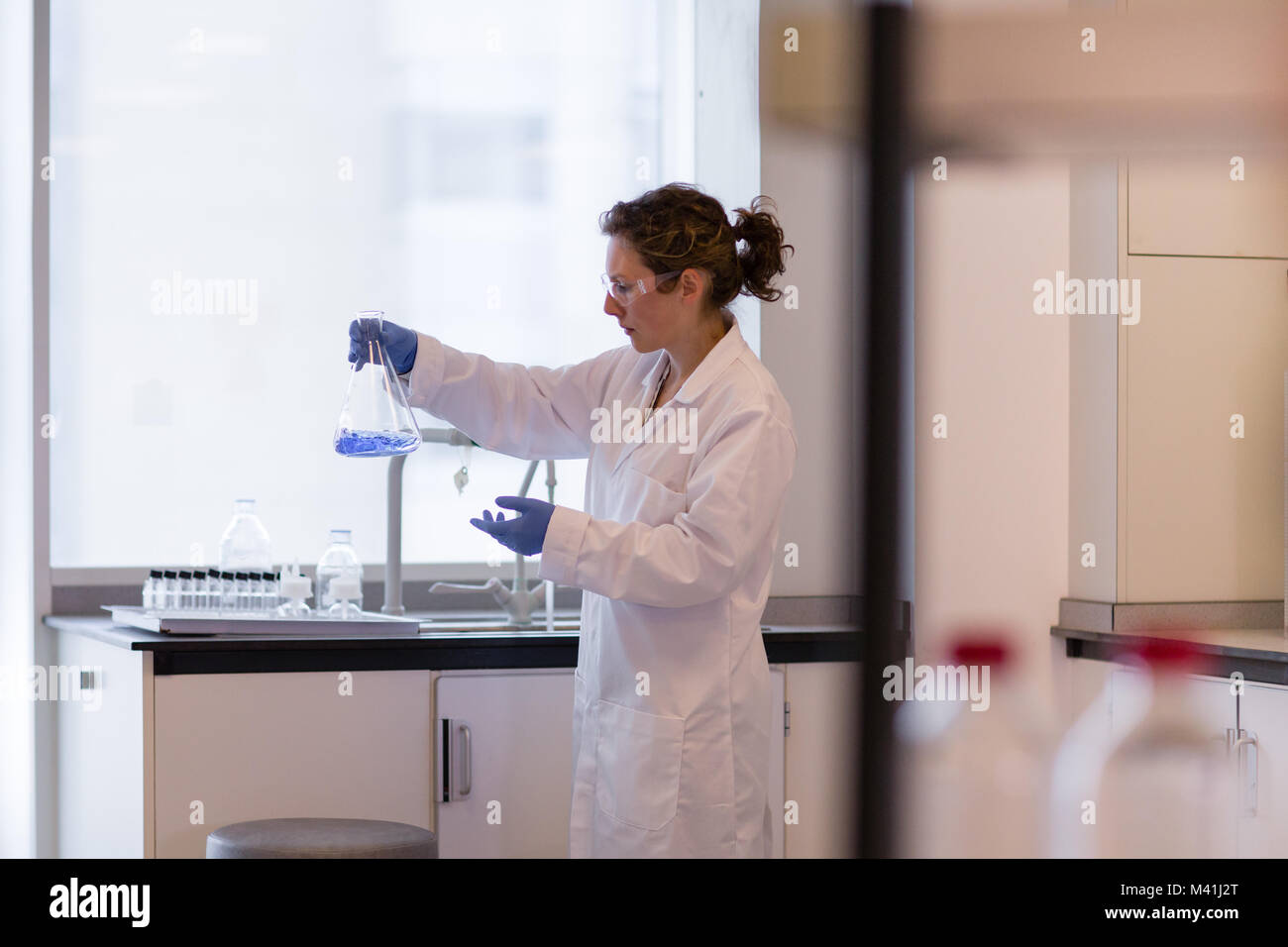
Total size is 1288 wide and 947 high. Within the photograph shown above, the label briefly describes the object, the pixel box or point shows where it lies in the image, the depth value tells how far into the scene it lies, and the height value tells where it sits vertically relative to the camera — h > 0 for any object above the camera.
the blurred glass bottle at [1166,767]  1.00 -0.31
